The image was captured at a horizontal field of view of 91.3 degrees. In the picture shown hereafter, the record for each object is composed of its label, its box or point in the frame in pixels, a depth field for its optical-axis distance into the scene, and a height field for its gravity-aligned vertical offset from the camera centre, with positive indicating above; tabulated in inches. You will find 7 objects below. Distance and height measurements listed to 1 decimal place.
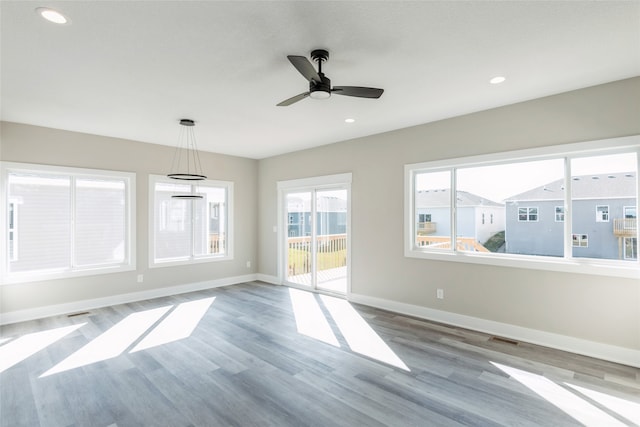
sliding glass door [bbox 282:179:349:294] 229.0 -17.1
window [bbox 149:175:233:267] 231.5 -4.2
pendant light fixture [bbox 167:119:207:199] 227.5 +45.1
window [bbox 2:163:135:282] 178.1 -2.9
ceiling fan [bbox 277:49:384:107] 89.0 +41.7
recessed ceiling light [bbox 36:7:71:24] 80.4 +53.3
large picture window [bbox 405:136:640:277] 128.7 +3.7
